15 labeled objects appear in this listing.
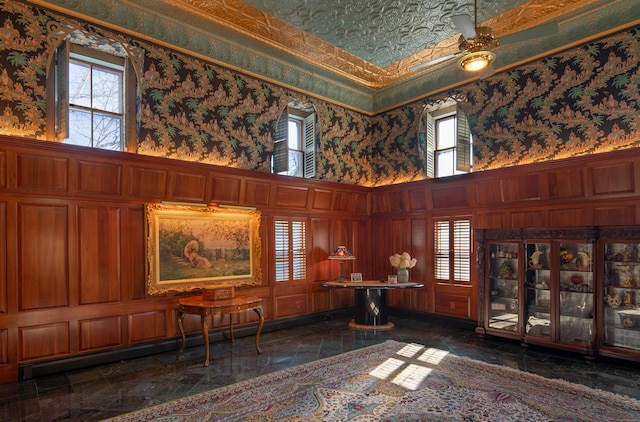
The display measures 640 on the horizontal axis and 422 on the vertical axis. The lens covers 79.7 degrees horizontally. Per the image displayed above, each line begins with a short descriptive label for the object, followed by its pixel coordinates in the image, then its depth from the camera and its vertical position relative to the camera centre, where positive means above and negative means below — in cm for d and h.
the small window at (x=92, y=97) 483 +164
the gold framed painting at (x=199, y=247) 532 -44
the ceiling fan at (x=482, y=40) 360 +173
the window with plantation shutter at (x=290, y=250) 675 -60
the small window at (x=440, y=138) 732 +153
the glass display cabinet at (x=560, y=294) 511 -113
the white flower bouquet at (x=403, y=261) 684 -82
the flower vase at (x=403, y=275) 684 -106
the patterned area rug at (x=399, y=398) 343 -180
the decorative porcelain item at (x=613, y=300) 491 -112
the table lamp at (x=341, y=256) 699 -72
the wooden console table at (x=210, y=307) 478 -116
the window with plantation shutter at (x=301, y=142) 749 +149
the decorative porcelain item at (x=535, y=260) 562 -67
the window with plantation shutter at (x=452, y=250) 676 -63
